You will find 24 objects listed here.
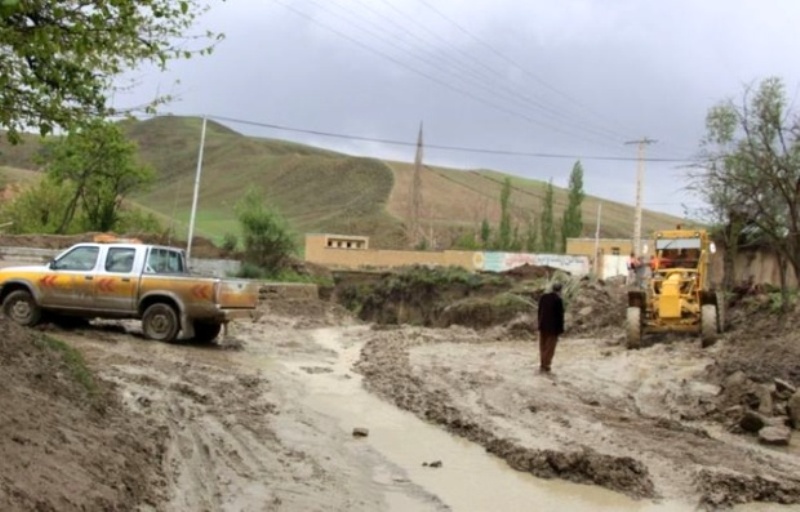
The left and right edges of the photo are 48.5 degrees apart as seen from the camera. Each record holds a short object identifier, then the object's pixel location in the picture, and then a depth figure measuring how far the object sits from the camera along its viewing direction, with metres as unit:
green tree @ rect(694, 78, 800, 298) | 23.94
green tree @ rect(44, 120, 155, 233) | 52.47
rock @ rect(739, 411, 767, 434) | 12.93
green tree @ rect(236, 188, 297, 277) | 43.53
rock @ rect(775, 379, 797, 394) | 14.98
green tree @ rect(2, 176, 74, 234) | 56.94
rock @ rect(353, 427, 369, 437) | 11.31
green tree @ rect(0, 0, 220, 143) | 6.38
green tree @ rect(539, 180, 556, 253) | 94.69
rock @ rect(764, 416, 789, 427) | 13.12
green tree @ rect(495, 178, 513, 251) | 91.44
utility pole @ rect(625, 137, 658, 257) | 54.91
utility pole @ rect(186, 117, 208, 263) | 39.53
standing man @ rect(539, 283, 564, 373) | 17.77
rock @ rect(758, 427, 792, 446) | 12.25
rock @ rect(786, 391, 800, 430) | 13.63
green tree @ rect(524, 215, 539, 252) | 94.12
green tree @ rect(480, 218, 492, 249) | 95.31
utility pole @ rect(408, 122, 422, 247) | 85.56
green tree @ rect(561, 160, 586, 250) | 92.56
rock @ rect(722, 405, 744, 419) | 13.61
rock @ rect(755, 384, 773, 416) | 14.20
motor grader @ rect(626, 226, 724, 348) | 23.05
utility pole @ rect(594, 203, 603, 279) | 58.95
